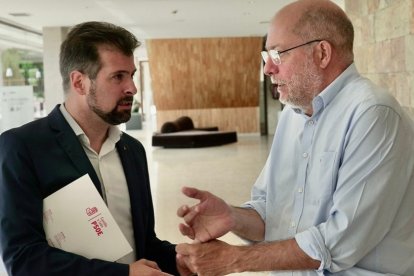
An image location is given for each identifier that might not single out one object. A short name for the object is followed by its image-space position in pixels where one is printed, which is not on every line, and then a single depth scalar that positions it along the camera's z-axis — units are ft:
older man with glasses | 5.74
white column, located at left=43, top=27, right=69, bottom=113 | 49.55
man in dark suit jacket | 5.77
